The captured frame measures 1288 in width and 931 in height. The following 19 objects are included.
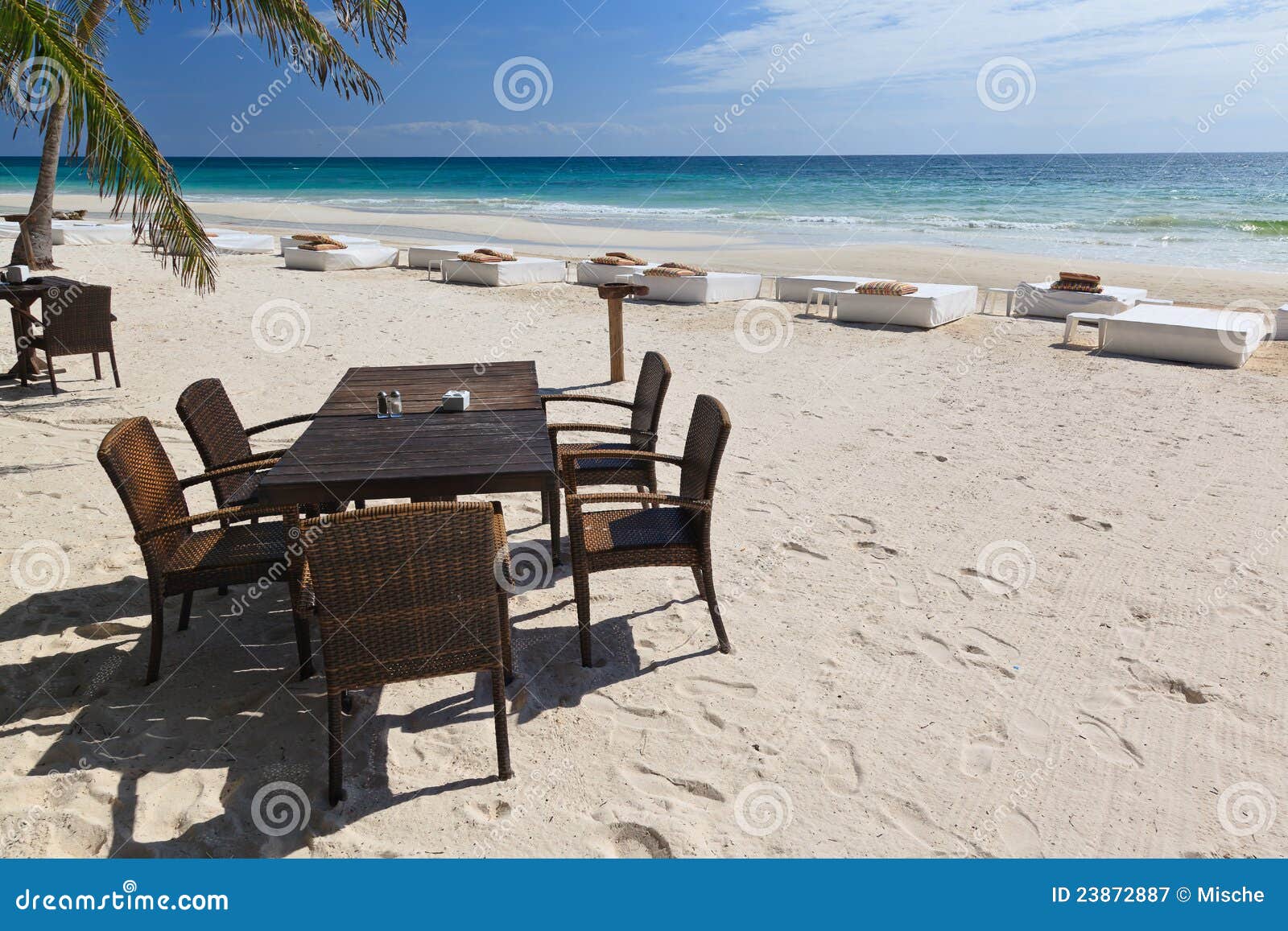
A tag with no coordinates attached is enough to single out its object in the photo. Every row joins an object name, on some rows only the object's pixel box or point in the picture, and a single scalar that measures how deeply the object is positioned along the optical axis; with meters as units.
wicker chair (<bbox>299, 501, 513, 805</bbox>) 2.32
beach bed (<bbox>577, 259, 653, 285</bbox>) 12.34
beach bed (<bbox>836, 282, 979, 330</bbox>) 9.70
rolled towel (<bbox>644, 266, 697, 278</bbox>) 11.29
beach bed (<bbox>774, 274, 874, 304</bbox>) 11.26
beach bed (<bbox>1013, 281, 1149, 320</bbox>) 9.96
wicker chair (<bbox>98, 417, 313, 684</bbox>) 2.86
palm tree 4.03
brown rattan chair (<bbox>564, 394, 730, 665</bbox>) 3.16
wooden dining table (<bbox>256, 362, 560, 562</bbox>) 2.85
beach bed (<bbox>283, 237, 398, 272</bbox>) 13.94
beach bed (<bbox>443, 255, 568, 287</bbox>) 12.64
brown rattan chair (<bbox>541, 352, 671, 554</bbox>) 4.04
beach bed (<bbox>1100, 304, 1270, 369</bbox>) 7.98
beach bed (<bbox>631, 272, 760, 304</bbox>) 11.23
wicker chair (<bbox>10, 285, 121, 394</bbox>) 6.43
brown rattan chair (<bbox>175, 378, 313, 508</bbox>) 3.47
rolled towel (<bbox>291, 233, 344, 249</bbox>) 14.19
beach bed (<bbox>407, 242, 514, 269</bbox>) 13.70
